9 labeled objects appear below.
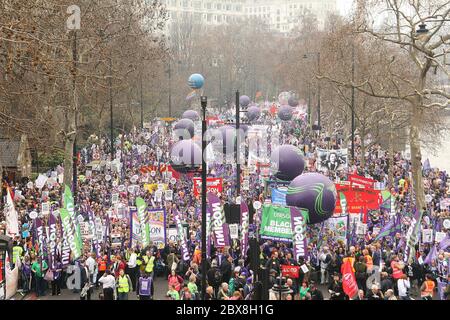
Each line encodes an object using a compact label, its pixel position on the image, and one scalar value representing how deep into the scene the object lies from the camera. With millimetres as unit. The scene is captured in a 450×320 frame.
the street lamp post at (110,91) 39344
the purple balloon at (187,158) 36406
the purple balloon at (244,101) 79650
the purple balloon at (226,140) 40750
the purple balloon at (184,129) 49381
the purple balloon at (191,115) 59844
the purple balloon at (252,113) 68688
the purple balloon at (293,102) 80812
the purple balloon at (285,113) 70750
